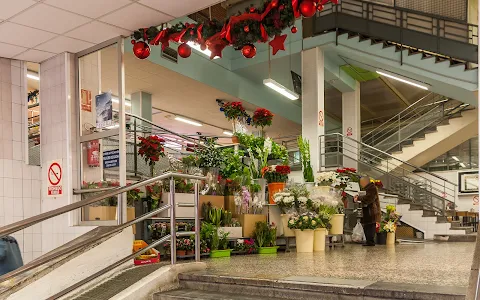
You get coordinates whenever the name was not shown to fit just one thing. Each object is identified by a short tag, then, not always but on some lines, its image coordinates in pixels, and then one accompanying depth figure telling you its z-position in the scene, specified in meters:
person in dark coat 9.48
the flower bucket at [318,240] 7.74
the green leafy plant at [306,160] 11.59
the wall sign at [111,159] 5.35
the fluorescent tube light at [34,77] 6.13
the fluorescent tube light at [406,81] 12.89
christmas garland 4.36
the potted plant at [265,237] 7.51
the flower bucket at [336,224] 8.38
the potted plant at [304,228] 7.41
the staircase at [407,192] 12.20
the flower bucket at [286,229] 7.74
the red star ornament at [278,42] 4.76
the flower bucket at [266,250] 7.46
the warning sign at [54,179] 5.79
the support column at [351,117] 14.98
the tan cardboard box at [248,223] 7.57
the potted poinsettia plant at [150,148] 7.51
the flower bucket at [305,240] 7.47
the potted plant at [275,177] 8.09
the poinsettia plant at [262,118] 8.68
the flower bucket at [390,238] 10.23
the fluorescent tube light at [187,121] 17.26
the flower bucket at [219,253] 6.67
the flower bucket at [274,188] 8.06
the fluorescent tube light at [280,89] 11.17
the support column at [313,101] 12.77
